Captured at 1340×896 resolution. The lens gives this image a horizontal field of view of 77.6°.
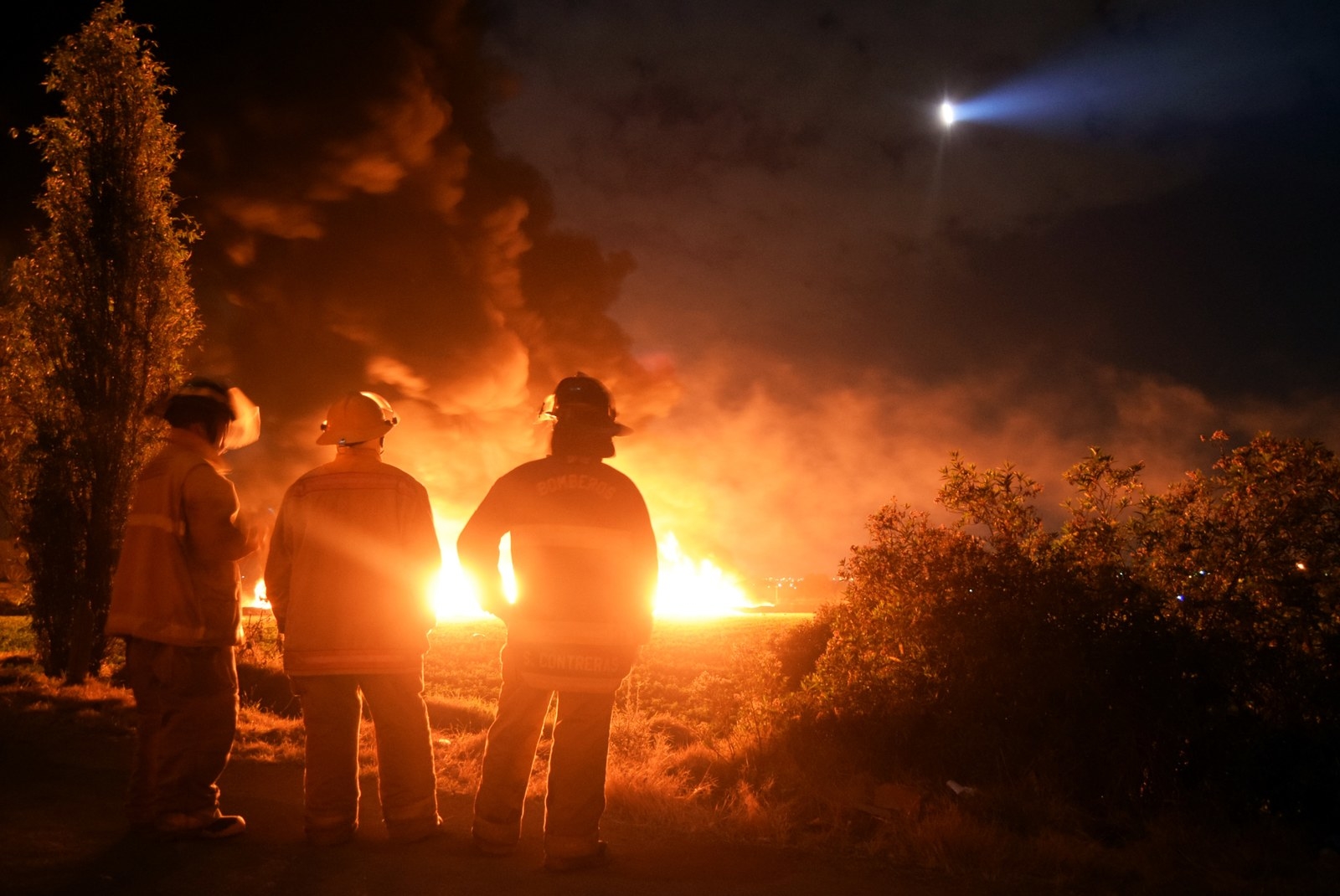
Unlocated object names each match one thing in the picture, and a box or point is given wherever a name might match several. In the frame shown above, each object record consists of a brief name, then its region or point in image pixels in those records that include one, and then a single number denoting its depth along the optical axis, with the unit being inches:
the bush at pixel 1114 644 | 229.5
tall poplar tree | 425.1
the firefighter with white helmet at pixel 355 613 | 144.6
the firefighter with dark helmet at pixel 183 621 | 141.3
